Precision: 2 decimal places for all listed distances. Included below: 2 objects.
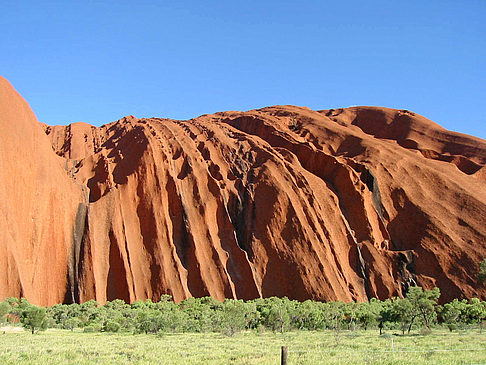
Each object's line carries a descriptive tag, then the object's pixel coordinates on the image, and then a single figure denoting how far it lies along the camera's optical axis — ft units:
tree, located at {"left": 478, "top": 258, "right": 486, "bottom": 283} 117.19
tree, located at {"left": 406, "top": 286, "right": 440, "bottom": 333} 120.78
